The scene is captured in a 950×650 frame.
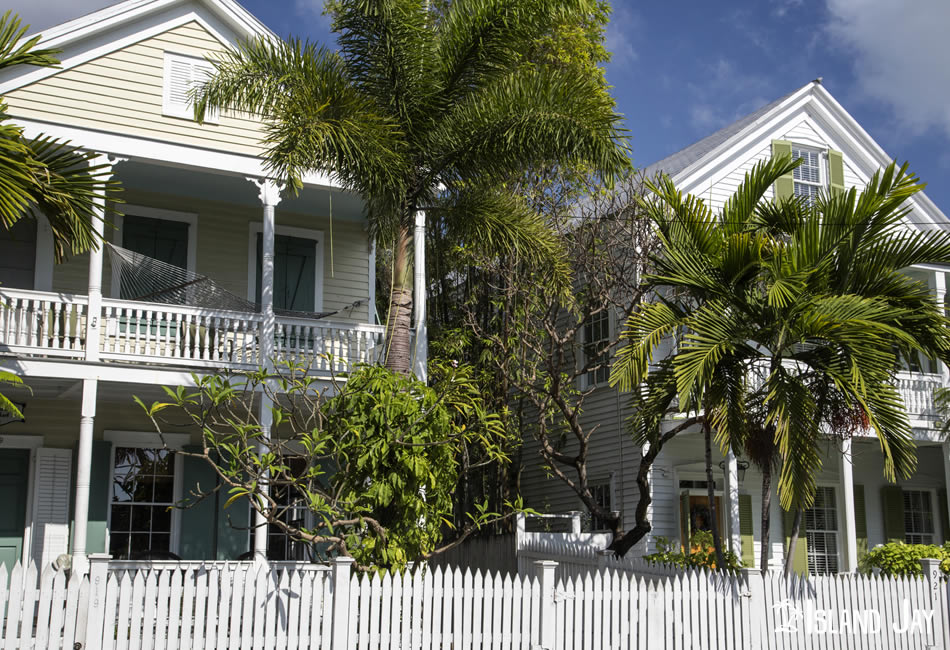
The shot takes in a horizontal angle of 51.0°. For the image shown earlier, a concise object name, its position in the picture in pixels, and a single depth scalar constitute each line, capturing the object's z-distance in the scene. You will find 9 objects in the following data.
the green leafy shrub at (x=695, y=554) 13.55
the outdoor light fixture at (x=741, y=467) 15.54
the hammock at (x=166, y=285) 12.81
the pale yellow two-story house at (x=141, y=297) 12.82
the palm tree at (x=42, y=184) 8.37
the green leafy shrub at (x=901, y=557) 15.41
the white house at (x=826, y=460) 16.39
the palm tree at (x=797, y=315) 9.83
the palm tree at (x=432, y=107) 11.29
